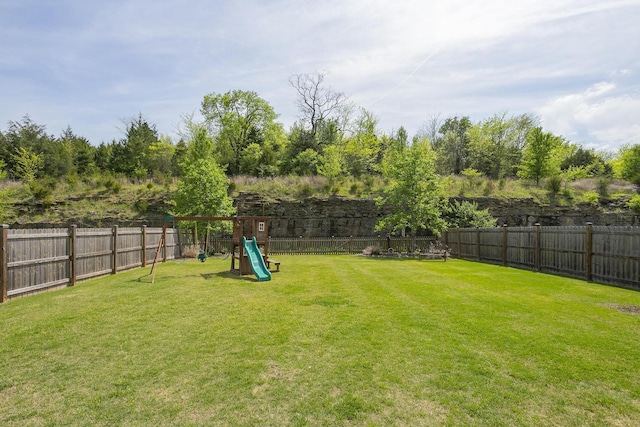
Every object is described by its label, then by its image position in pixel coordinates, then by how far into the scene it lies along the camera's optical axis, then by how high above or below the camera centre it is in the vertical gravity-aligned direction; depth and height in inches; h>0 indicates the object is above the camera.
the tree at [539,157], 1254.3 +187.4
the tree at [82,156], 1565.0 +258.4
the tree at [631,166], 1219.2 +154.1
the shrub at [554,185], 1179.9 +85.9
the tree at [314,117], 1699.1 +448.9
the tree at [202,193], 884.6 +48.1
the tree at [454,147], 1765.5 +336.8
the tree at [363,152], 1524.4 +262.0
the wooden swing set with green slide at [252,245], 465.4 -45.7
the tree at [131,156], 1635.1 +258.8
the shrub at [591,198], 1118.2 +41.9
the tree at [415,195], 864.3 +41.5
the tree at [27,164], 1352.5 +192.0
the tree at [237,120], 1695.4 +442.4
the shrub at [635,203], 1052.5 +22.6
